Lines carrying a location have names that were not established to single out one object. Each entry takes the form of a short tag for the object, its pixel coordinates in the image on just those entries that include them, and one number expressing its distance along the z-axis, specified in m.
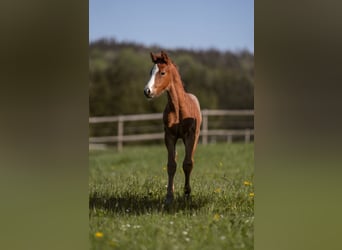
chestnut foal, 13.15
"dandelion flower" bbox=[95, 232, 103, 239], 12.83
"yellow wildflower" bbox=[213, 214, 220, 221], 13.10
